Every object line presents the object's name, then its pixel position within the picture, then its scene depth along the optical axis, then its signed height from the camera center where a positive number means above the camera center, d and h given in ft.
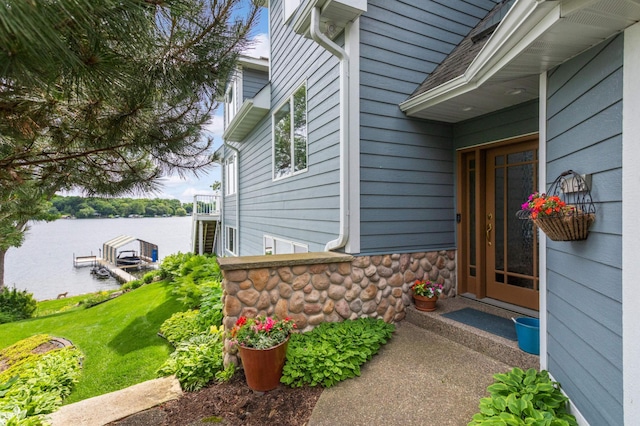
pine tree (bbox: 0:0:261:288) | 4.35 +2.73
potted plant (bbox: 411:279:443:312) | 12.91 -3.61
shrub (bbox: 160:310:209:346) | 15.22 -6.36
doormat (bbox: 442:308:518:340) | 10.60 -4.25
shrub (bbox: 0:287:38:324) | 29.12 -9.51
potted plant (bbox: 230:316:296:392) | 9.04 -4.21
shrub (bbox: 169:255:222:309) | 19.75 -5.28
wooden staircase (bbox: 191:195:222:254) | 40.96 -1.91
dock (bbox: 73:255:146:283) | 66.31 -14.42
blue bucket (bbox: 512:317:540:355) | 8.96 -3.82
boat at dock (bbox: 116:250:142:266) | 79.56 -13.26
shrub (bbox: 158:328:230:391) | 10.23 -5.50
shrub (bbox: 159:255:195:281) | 34.35 -6.20
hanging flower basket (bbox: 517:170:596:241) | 5.98 +0.00
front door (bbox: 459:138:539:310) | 12.32 -0.67
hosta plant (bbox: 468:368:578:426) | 5.97 -4.24
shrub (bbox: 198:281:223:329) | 14.90 -5.05
